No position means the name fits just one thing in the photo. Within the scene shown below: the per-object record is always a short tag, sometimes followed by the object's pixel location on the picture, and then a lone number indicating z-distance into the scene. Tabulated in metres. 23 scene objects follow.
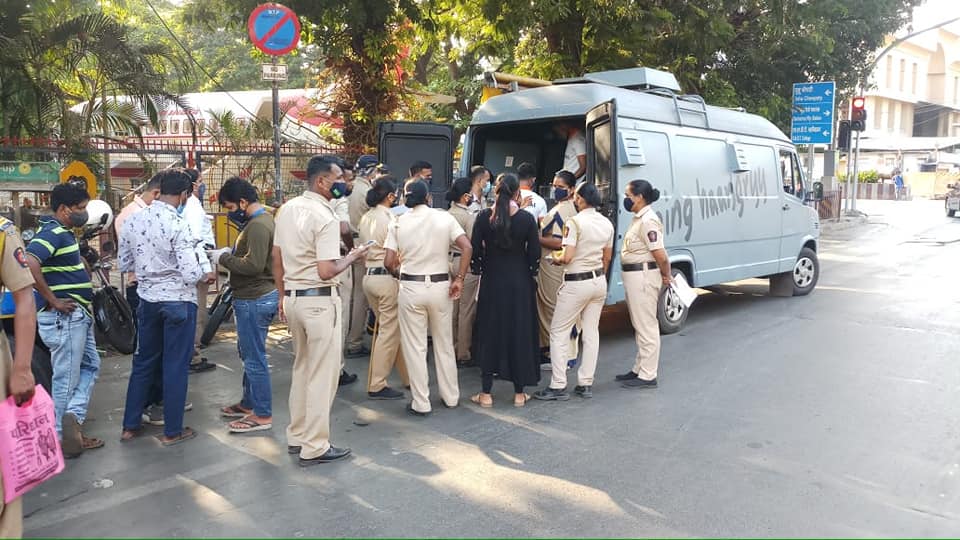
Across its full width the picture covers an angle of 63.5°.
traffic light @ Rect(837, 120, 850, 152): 23.38
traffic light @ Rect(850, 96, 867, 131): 23.34
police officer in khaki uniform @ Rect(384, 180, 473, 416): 5.52
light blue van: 7.46
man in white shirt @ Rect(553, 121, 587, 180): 8.23
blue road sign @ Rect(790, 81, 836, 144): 17.45
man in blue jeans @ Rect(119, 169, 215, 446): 4.82
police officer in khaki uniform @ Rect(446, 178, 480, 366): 7.12
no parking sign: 8.00
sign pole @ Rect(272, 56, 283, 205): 8.17
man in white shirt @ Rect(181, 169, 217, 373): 5.92
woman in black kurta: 5.79
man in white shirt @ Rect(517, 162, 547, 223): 7.19
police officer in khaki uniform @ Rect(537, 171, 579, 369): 6.49
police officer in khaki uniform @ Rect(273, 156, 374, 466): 4.63
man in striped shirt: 4.68
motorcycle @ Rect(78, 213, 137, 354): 5.84
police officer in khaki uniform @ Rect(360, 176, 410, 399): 6.11
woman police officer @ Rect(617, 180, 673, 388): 6.30
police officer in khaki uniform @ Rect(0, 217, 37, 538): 3.32
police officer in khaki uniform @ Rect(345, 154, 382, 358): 7.36
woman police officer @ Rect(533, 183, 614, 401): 5.96
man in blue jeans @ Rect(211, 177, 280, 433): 5.11
